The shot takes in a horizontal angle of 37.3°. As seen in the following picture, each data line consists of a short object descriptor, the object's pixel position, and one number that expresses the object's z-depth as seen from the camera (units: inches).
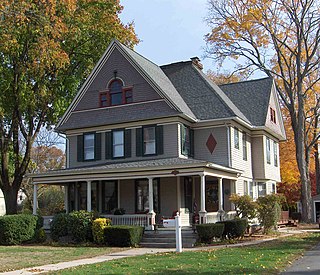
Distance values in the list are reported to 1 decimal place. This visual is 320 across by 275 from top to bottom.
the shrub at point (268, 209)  951.6
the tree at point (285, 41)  1435.8
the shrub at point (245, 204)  928.9
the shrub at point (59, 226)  887.7
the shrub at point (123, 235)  818.2
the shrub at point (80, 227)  869.2
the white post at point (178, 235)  715.4
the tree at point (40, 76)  1186.6
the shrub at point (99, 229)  850.1
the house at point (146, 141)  990.4
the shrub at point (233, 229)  866.8
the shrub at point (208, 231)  805.2
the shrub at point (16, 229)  865.5
